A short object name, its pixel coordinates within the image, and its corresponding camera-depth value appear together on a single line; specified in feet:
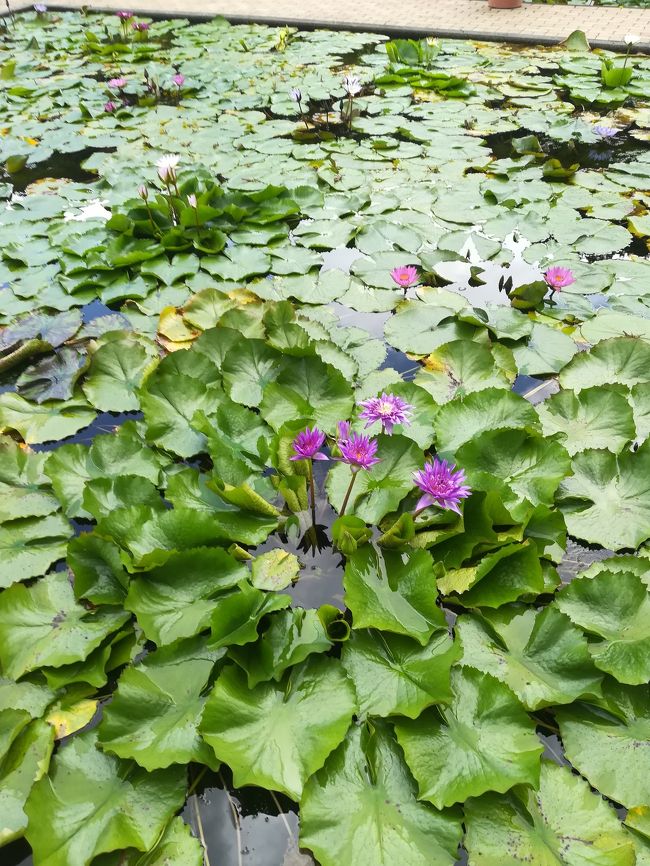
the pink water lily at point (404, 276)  7.99
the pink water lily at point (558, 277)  7.85
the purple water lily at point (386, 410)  4.83
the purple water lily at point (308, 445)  4.64
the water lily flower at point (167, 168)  8.95
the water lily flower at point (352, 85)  12.92
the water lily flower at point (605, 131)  12.09
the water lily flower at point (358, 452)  4.51
